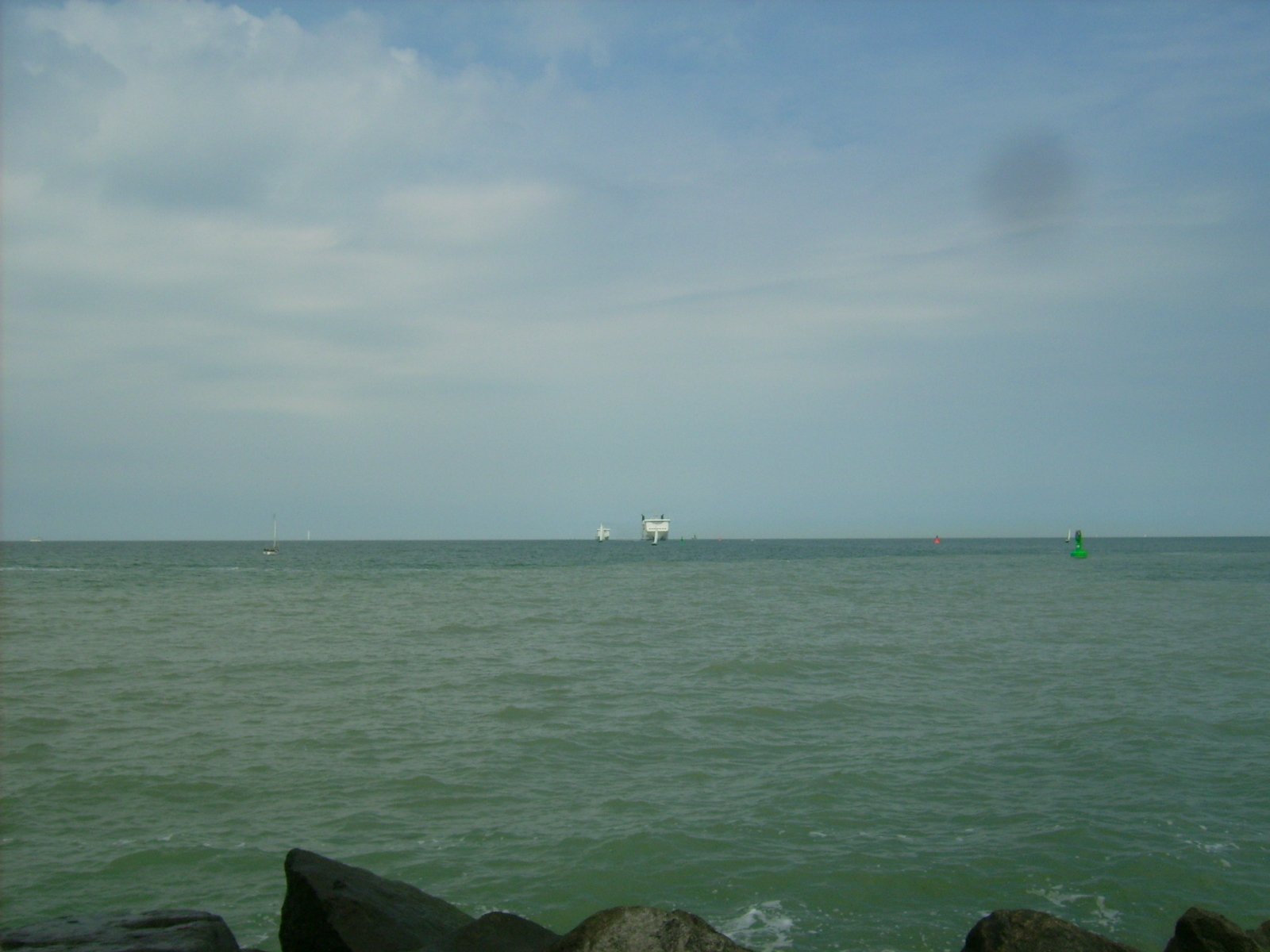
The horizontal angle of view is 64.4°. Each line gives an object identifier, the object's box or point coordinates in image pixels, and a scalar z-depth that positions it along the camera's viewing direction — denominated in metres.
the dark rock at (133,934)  6.16
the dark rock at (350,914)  6.50
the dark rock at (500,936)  6.21
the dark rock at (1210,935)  6.12
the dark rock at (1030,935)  5.80
